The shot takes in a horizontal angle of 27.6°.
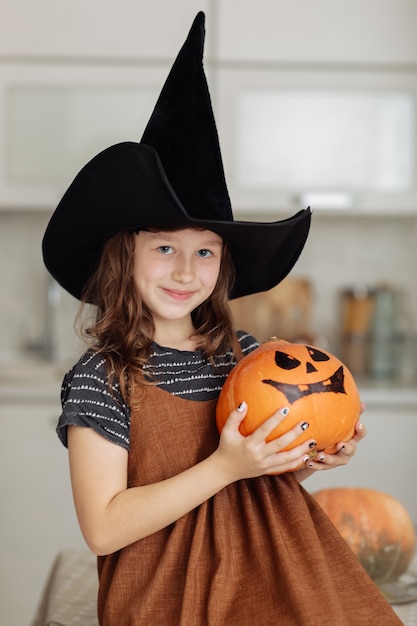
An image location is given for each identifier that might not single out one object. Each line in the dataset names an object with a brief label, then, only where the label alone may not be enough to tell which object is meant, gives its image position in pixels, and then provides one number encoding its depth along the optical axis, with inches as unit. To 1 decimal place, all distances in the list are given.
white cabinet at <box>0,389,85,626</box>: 111.6
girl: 43.9
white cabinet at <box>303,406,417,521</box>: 113.1
